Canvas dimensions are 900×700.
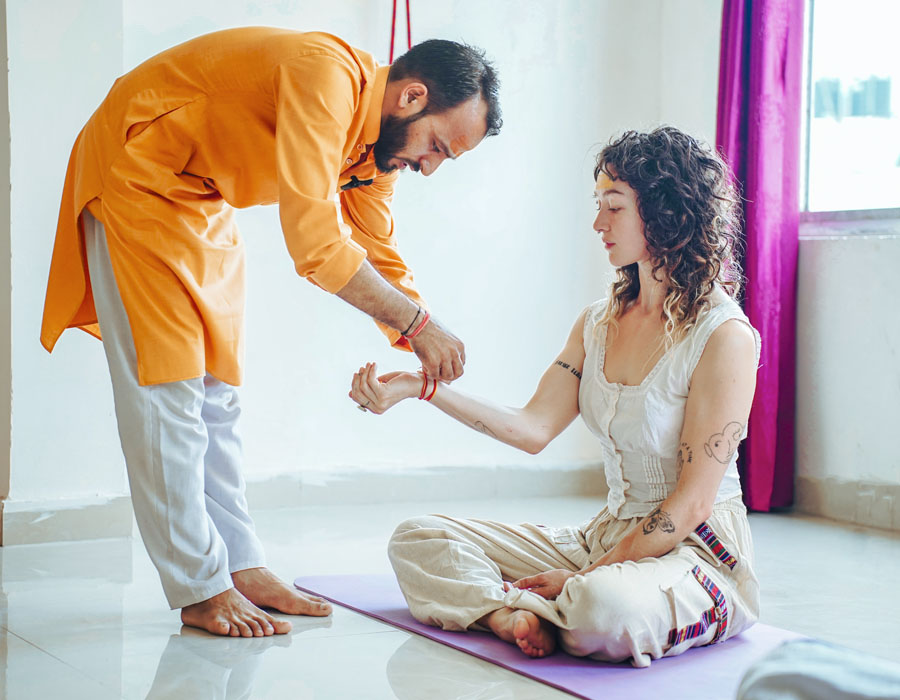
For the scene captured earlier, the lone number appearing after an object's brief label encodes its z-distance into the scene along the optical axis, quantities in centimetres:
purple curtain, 406
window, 400
